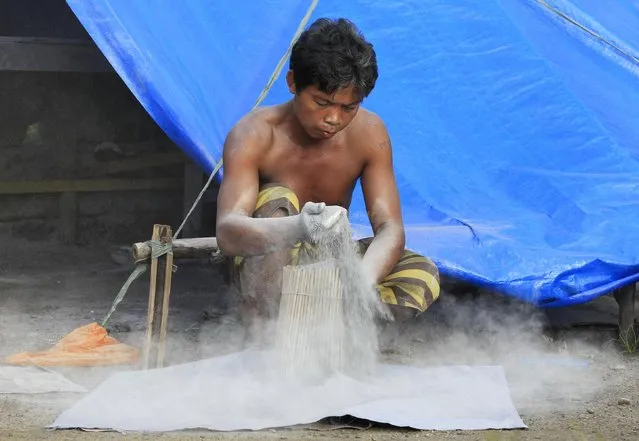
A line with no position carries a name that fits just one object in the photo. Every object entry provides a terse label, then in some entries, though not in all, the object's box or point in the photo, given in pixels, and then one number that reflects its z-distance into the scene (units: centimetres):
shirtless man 664
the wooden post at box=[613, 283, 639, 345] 820
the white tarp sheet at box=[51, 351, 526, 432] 599
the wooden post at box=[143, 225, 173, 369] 717
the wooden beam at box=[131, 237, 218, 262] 734
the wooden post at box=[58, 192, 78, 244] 1143
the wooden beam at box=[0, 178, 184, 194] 1111
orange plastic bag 736
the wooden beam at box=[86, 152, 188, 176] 1165
